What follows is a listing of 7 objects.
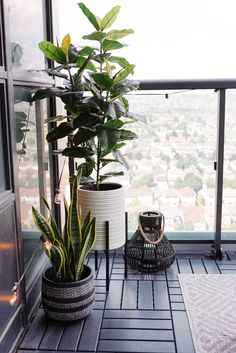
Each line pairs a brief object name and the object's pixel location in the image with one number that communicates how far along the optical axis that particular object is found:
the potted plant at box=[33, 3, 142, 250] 1.98
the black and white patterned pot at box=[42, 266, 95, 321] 1.94
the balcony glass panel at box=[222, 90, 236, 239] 2.74
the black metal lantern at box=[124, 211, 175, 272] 2.59
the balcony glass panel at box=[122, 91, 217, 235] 2.80
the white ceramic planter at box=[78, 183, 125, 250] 2.22
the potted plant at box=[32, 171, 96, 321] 1.94
